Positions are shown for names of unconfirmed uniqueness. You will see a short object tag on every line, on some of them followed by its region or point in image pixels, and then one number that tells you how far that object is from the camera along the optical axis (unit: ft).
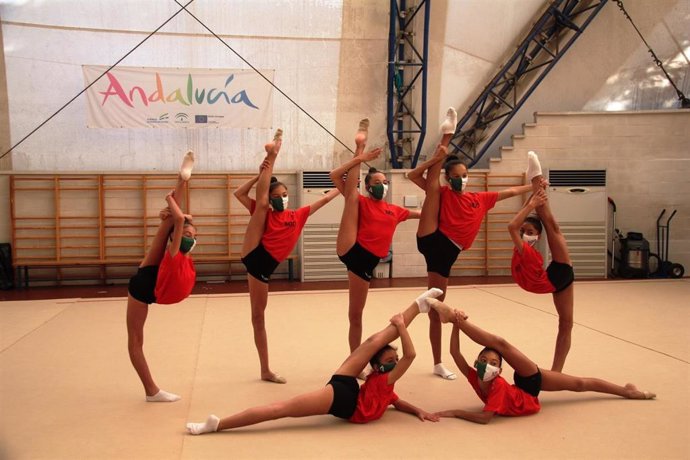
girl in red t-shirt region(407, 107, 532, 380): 15.46
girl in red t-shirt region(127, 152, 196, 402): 13.33
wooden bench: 31.81
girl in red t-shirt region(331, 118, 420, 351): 15.12
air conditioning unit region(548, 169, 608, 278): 34.37
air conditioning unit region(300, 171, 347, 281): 33.76
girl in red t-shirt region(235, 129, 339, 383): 15.15
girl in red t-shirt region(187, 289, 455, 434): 11.87
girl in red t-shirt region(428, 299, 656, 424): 12.43
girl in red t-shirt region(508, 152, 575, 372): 14.50
